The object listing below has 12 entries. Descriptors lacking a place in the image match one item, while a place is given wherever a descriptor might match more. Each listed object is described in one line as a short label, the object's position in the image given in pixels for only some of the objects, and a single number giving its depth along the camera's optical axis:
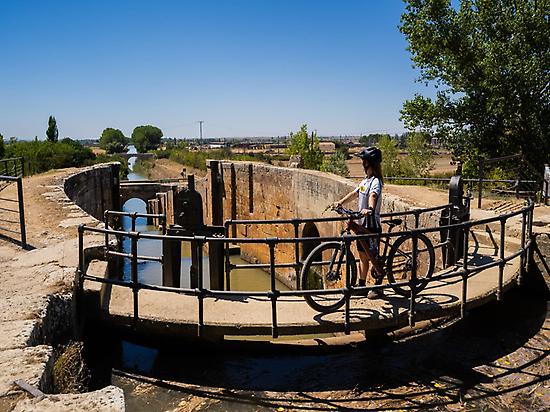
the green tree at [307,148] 37.94
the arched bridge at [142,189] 33.34
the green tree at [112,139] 145.12
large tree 16.67
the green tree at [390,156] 34.25
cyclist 5.08
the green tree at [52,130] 74.69
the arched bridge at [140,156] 95.28
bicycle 4.87
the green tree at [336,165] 37.31
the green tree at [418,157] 33.62
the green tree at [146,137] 143.62
